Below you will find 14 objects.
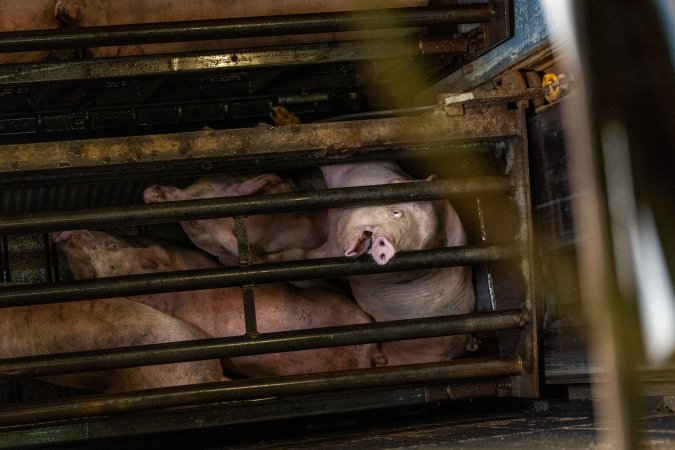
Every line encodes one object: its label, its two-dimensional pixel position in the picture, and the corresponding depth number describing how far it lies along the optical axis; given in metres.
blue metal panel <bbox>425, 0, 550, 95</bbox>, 4.35
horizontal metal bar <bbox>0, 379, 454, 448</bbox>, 4.66
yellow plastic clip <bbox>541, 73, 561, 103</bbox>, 4.45
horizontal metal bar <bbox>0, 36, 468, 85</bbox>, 4.82
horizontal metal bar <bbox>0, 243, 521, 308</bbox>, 4.12
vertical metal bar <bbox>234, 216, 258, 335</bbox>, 4.32
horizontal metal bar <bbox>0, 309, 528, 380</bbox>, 4.12
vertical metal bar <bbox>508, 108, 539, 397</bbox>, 4.60
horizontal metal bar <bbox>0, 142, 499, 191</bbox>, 4.19
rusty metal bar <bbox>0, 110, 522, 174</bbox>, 4.12
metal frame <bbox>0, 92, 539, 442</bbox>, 4.13
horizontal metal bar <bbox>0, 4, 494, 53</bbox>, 4.21
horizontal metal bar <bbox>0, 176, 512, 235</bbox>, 4.11
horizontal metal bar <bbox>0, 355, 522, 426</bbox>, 4.12
